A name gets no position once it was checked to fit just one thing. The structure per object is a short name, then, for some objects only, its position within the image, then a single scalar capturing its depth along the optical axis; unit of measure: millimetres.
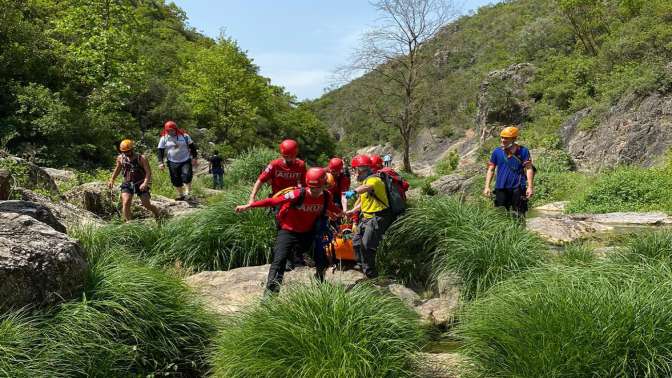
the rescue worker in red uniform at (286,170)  6398
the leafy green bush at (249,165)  15070
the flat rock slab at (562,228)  7652
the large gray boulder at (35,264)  3668
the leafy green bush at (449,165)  30727
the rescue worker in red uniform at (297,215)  5188
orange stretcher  6443
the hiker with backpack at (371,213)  6219
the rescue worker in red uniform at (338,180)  7441
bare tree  29141
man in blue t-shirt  6785
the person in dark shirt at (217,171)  16655
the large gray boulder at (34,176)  8508
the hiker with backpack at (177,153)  9680
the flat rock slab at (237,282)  5226
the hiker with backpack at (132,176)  7855
